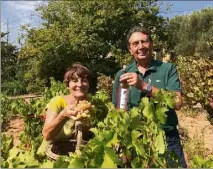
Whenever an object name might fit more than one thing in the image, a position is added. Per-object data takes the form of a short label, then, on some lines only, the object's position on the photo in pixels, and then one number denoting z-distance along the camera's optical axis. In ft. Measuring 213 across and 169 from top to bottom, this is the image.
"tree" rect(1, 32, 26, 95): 41.20
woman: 5.19
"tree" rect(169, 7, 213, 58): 55.32
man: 5.39
